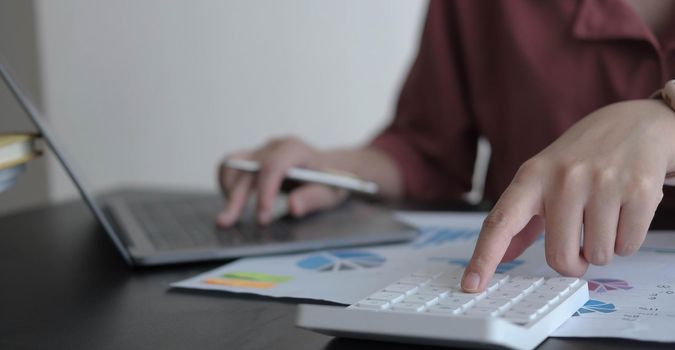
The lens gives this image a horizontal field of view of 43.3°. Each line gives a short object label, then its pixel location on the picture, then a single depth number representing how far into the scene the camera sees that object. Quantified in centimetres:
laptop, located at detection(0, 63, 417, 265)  74
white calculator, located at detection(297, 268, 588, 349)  45
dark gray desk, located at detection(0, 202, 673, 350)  53
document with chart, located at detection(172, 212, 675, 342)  53
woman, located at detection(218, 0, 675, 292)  57
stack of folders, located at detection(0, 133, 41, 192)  66
